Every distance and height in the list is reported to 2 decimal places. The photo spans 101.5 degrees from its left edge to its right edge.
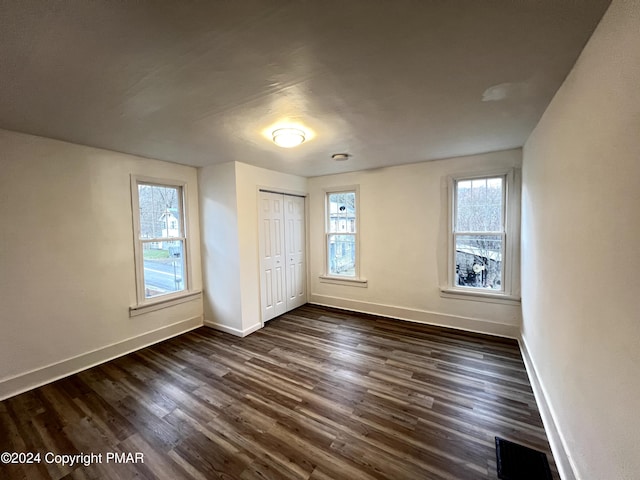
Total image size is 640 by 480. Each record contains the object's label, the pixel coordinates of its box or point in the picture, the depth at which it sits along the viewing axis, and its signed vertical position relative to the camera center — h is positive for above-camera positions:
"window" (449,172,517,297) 3.30 -0.10
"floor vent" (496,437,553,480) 1.55 -1.48
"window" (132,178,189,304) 3.31 -0.07
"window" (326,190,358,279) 4.51 -0.07
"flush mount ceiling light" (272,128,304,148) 2.33 +0.86
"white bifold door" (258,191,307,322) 4.03 -0.37
